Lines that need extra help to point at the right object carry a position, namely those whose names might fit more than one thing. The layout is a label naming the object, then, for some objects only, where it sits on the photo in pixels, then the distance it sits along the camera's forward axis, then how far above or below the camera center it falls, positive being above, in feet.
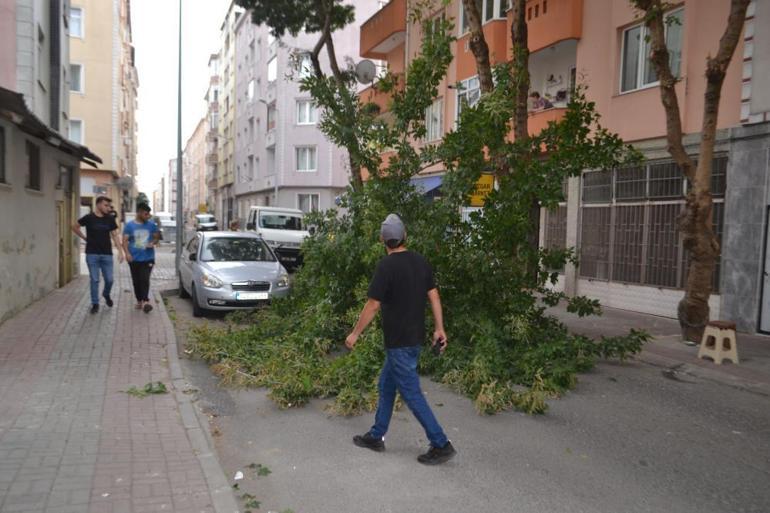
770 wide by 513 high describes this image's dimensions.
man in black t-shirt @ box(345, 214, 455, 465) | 14.88 -2.06
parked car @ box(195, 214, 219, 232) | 132.69 +0.09
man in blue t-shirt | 35.34 -1.58
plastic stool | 26.84 -4.38
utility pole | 60.43 +5.99
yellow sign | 25.29 +1.46
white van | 70.69 -0.50
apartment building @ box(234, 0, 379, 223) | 136.46 +18.24
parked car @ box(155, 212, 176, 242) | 122.11 -1.82
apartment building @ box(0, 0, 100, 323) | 31.09 +3.56
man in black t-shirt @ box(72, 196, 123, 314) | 33.78 -1.20
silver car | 35.99 -2.88
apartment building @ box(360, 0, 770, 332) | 34.68 +5.17
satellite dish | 54.70 +13.60
